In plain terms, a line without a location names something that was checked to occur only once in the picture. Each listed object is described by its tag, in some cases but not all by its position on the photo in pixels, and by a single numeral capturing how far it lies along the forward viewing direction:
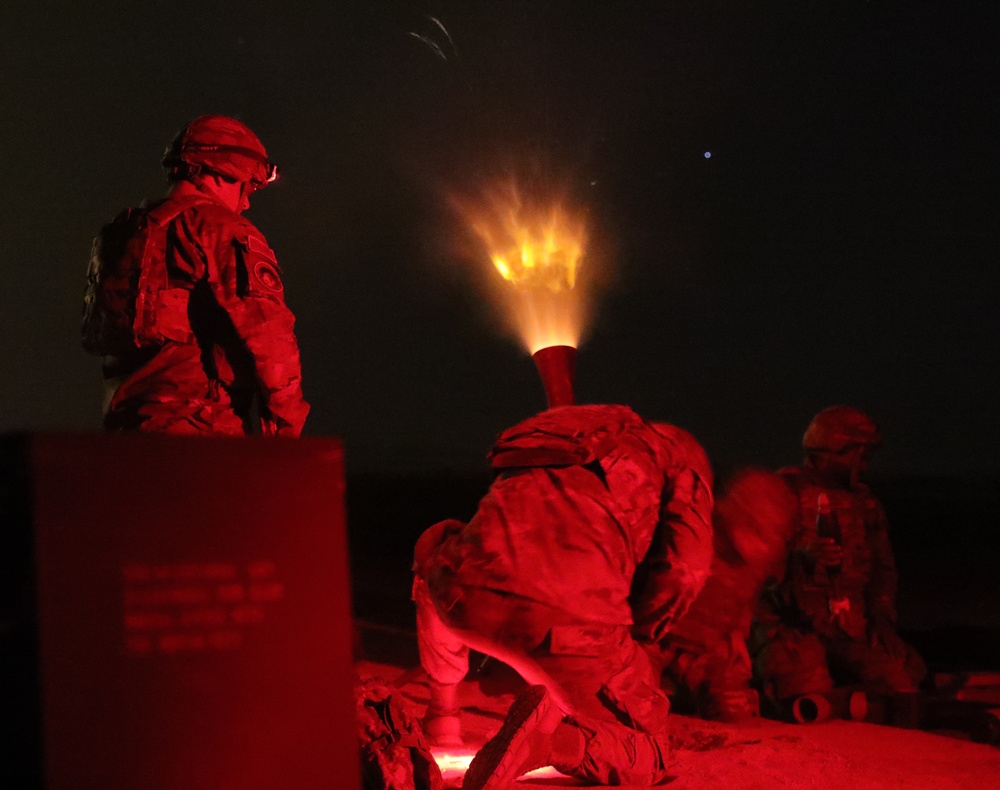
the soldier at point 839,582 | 7.78
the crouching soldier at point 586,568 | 4.95
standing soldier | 4.47
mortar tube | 6.23
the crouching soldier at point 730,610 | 6.93
